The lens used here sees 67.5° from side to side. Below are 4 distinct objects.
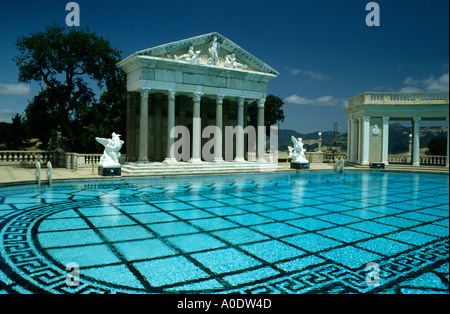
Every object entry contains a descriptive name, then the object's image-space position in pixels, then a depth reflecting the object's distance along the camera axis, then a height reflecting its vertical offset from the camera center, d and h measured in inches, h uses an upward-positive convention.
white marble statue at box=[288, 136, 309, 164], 997.8 +2.9
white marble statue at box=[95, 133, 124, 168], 732.7 -0.5
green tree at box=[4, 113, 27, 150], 1523.1 +62.6
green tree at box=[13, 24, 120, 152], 1069.8 +259.4
